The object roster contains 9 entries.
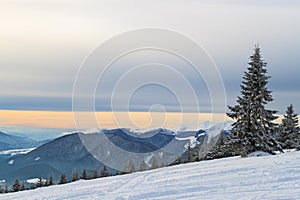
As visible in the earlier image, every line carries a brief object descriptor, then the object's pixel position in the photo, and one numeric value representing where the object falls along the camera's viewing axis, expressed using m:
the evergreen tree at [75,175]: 54.63
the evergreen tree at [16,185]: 51.72
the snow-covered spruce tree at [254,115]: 22.47
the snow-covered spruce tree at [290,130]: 36.87
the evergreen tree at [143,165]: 62.93
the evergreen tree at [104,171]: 55.56
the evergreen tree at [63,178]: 53.29
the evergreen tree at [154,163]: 59.37
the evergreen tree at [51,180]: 53.77
